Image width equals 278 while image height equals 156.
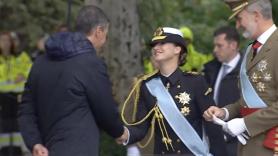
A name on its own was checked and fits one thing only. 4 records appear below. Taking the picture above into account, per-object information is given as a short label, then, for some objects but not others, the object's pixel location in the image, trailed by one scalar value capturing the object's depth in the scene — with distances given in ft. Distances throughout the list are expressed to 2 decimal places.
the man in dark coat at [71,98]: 39.09
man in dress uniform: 39.99
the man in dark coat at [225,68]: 61.62
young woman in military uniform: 42.19
